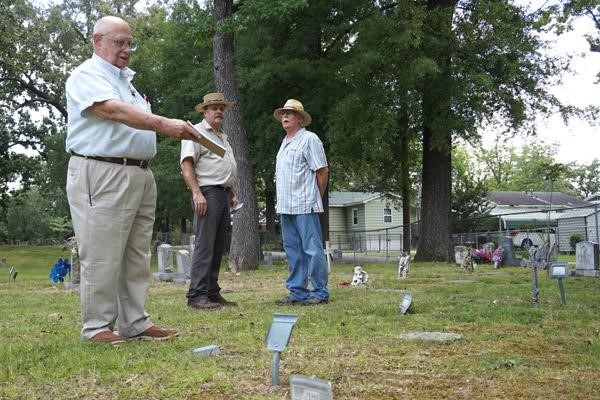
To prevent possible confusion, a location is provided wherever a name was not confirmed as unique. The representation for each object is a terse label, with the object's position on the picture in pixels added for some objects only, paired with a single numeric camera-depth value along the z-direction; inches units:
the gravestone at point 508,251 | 572.1
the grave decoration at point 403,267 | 374.3
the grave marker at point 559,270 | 197.9
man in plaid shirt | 234.2
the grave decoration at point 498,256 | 559.2
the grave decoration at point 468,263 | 467.2
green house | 2022.6
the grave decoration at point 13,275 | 483.0
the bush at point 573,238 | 882.8
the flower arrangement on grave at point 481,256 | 649.4
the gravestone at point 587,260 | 412.5
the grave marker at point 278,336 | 105.2
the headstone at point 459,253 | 523.1
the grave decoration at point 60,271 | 375.6
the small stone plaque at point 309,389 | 80.4
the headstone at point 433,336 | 148.7
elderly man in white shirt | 141.7
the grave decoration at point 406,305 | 193.6
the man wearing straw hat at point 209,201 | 223.6
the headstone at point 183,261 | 421.4
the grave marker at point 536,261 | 219.8
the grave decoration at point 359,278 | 311.9
